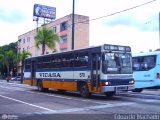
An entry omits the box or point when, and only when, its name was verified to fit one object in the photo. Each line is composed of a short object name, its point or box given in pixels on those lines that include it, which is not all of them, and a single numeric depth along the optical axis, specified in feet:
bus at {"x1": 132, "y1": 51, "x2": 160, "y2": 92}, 48.80
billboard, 154.35
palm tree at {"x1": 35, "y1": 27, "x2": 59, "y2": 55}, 107.10
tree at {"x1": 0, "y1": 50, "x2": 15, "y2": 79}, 191.22
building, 138.75
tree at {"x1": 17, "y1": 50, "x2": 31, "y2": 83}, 150.46
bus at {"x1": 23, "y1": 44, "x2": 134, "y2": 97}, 39.78
